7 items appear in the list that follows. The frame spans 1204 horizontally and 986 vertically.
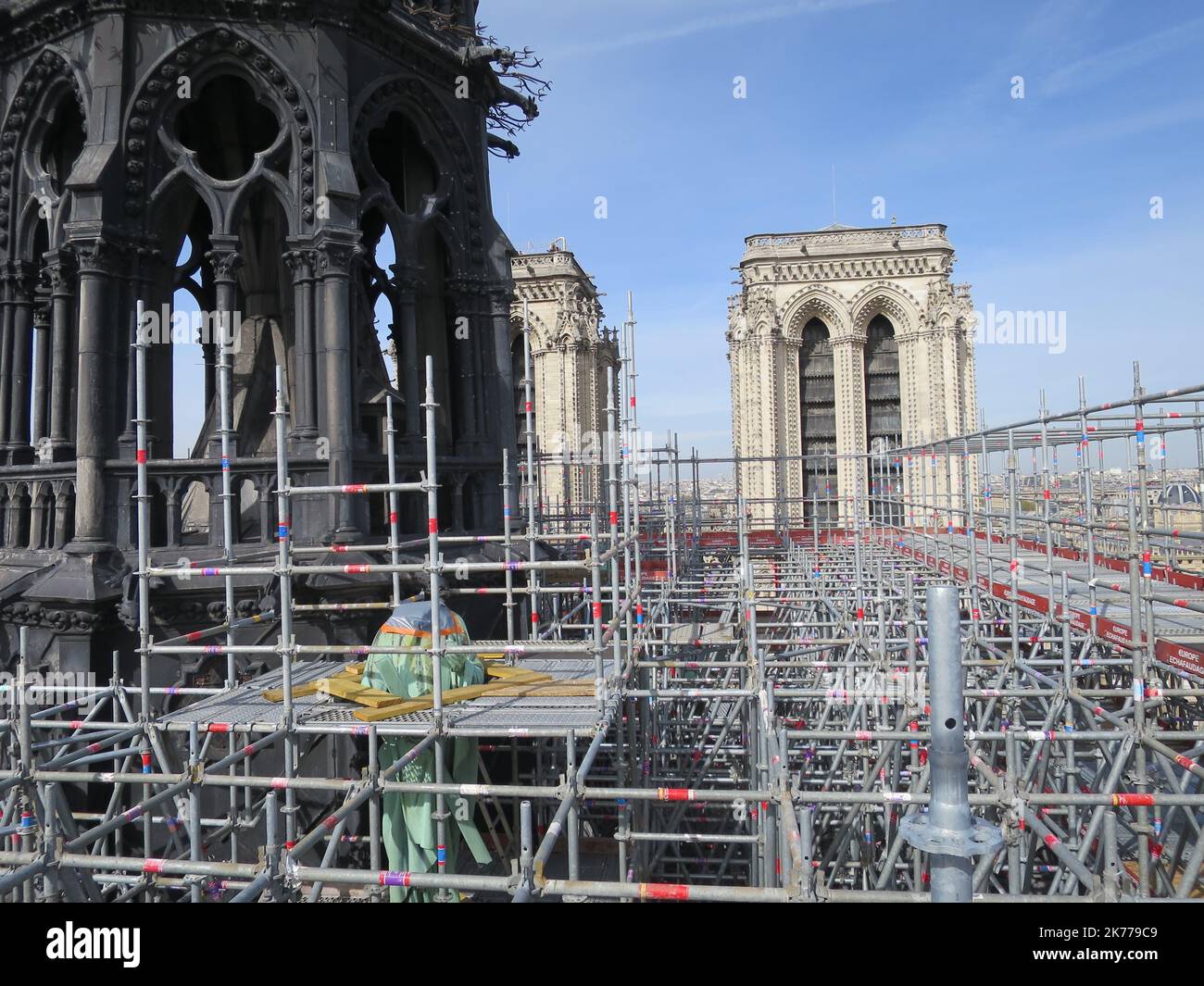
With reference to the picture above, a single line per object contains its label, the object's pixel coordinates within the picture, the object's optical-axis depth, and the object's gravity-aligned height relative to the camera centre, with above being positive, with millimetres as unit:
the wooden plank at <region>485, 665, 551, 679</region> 8828 -1510
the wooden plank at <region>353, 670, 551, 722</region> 7125 -1496
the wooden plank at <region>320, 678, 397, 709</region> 7387 -1425
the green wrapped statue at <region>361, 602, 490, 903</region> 7141 -1942
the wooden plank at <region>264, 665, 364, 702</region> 8203 -1524
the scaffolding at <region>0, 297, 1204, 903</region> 4461 -1670
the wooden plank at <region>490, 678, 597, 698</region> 7905 -1528
